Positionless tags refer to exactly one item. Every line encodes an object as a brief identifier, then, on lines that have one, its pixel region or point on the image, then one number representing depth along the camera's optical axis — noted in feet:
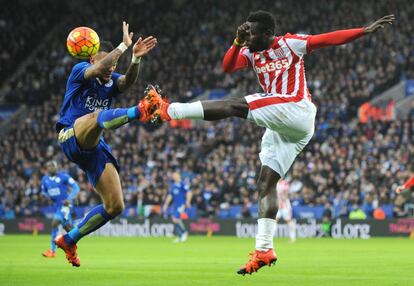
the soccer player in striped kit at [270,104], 33.76
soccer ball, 39.32
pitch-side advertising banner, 96.73
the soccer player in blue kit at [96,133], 37.96
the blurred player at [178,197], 94.94
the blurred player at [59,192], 66.85
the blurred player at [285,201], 90.49
